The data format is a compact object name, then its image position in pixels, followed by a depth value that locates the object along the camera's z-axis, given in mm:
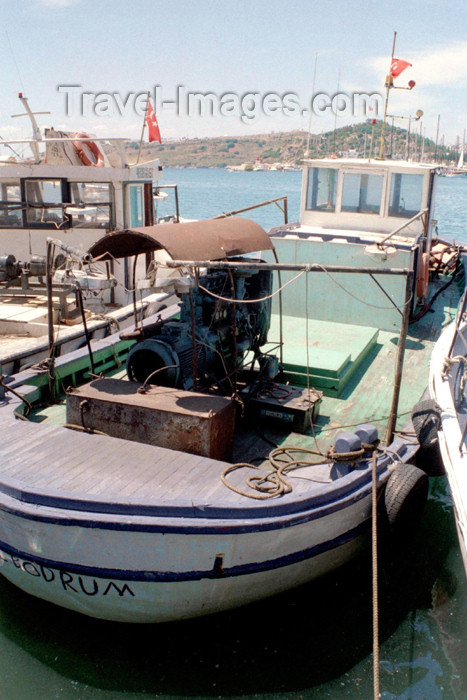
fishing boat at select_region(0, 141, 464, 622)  4586
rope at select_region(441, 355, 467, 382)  6688
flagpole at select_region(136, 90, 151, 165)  12594
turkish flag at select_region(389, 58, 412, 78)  12250
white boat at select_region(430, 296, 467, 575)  5156
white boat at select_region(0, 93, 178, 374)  11469
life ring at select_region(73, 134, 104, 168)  11938
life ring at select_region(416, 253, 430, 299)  11062
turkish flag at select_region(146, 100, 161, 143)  14898
